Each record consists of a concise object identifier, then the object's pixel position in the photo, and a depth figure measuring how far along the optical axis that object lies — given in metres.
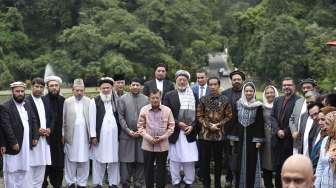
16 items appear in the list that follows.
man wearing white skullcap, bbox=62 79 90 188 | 8.66
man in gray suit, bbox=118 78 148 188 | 8.75
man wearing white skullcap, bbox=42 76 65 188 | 8.58
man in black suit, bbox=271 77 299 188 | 8.20
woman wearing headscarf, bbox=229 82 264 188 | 8.25
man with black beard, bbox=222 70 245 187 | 8.55
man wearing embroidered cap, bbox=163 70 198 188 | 8.67
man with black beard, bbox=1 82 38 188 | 7.94
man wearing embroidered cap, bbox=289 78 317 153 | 7.99
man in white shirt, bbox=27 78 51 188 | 8.33
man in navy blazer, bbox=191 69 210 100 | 9.47
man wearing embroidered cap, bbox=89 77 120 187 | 8.70
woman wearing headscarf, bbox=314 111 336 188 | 5.34
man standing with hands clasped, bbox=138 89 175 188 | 8.19
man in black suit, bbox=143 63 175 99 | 9.16
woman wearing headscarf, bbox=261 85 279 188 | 8.42
